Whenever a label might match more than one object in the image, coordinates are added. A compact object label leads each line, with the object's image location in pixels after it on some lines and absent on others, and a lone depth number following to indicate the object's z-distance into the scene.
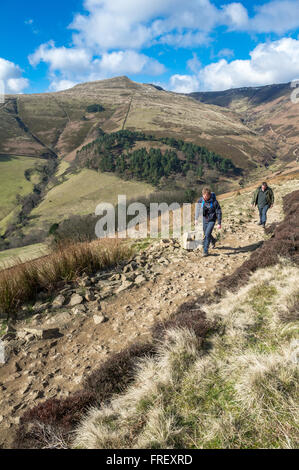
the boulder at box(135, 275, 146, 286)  6.82
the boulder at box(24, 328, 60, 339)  4.70
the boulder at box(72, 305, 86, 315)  5.45
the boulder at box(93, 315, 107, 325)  5.16
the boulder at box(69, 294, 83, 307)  5.77
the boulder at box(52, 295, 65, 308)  5.71
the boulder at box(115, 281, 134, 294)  6.37
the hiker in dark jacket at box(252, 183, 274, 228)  10.82
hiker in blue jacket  8.22
